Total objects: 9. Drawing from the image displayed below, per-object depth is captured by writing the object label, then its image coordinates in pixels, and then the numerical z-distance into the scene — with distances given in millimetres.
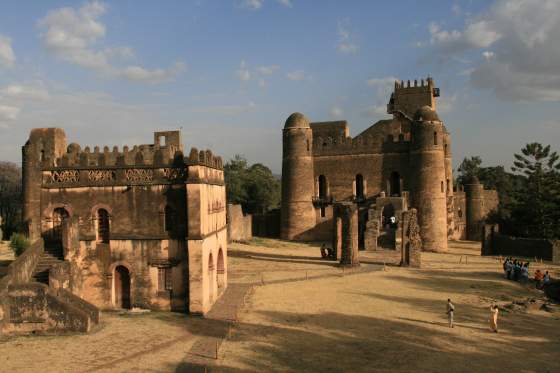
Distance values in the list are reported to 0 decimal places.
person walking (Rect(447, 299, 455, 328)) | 16484
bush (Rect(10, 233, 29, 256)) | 22672
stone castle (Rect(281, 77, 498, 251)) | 37938
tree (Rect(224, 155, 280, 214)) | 58656
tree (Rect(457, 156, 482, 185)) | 72812
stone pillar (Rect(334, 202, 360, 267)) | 28969
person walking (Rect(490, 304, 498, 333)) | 16130
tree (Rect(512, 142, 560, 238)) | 40656
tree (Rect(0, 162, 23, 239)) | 36594
